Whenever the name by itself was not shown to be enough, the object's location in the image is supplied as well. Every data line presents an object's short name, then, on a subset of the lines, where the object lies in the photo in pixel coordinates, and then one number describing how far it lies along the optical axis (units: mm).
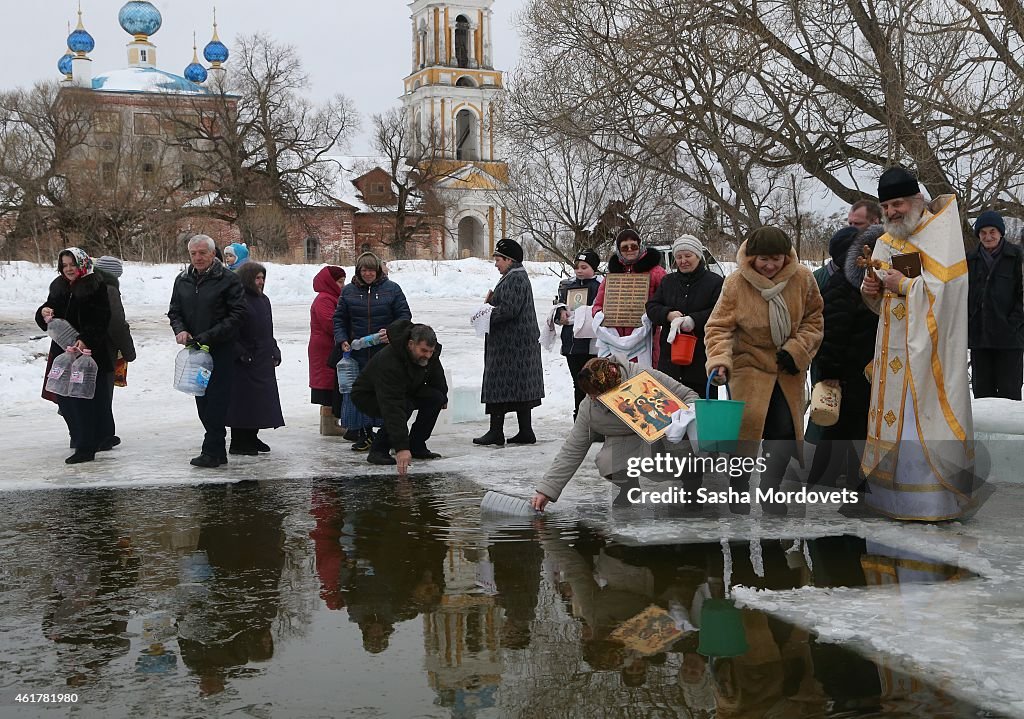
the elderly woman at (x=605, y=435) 6547
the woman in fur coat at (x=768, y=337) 6477
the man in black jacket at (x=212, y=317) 8688
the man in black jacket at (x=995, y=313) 9031
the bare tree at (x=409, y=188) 60719
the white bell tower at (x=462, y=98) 65438
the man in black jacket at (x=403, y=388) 8250
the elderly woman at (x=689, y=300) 7684
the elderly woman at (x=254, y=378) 9211
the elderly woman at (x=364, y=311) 9508
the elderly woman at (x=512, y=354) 9695
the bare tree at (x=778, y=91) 10953
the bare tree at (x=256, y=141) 54156
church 52219
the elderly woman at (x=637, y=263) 8711
